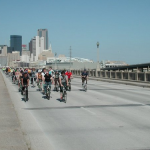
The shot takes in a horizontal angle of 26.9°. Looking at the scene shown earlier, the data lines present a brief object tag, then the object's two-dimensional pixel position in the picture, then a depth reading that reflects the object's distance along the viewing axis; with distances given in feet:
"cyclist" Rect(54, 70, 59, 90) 81.41
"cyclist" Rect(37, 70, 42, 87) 82.92
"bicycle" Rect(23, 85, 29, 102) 58.03
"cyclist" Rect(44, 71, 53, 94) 62.85
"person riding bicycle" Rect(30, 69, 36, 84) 101.83
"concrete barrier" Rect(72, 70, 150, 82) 116.48
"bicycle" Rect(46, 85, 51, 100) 61.11
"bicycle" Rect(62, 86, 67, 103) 55.97
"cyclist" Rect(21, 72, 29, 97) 58.88
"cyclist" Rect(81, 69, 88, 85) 82.74
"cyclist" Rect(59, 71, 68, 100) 56.66
